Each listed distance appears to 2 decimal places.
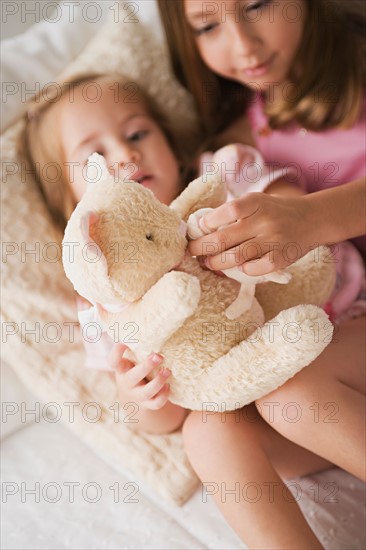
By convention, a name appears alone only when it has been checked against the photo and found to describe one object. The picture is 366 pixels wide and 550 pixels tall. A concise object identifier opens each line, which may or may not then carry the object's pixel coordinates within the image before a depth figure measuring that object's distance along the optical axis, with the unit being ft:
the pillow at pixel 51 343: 3.35
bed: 3.00
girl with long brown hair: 2.60
